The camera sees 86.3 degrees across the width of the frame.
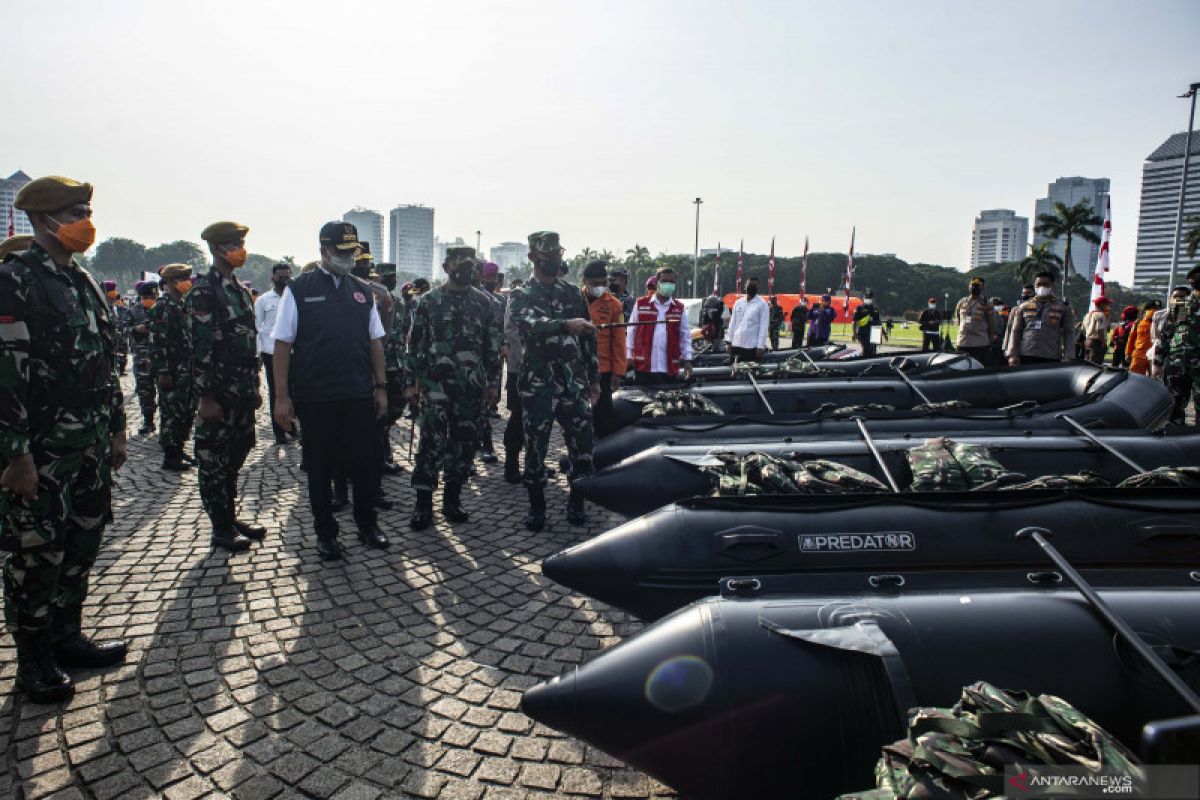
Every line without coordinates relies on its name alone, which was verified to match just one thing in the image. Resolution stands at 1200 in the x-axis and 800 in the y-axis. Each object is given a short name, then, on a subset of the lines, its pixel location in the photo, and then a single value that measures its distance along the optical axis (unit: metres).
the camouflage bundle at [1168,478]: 3.53
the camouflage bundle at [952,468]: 3.96
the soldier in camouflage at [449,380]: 5.19
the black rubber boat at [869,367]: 7.73
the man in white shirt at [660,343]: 7.59
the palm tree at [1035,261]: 44.84
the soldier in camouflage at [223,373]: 4.39
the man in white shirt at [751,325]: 10.04
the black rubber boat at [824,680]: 2.00
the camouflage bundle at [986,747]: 1.56
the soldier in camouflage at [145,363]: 8.91
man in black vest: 4.25
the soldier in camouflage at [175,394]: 6.60
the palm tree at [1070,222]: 42.78
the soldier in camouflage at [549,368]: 5.13
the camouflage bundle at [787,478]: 3.72
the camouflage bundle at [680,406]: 6.07
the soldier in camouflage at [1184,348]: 7.89
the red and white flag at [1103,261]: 13.02
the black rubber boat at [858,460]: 4.34
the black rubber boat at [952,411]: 5.21
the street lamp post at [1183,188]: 20.02
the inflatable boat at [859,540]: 3.00
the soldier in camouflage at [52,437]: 2.74
